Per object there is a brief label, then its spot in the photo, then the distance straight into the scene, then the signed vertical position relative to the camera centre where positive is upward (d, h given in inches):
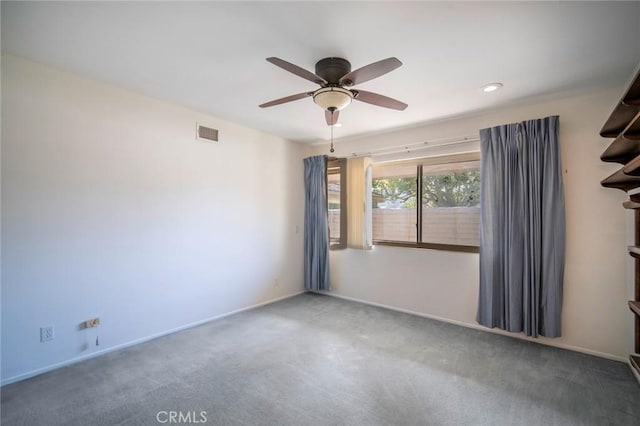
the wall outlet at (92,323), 105.4 -39.8
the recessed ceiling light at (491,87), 104.4 +46.4
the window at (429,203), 143.1 +6.0
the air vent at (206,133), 138.5 +39.2
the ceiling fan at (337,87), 79.7 +37.1
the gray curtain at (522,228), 113.4 -5.8
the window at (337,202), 181.5 +7.6
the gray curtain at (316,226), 185.2 -7.7
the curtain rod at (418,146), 139.3 +35.8
